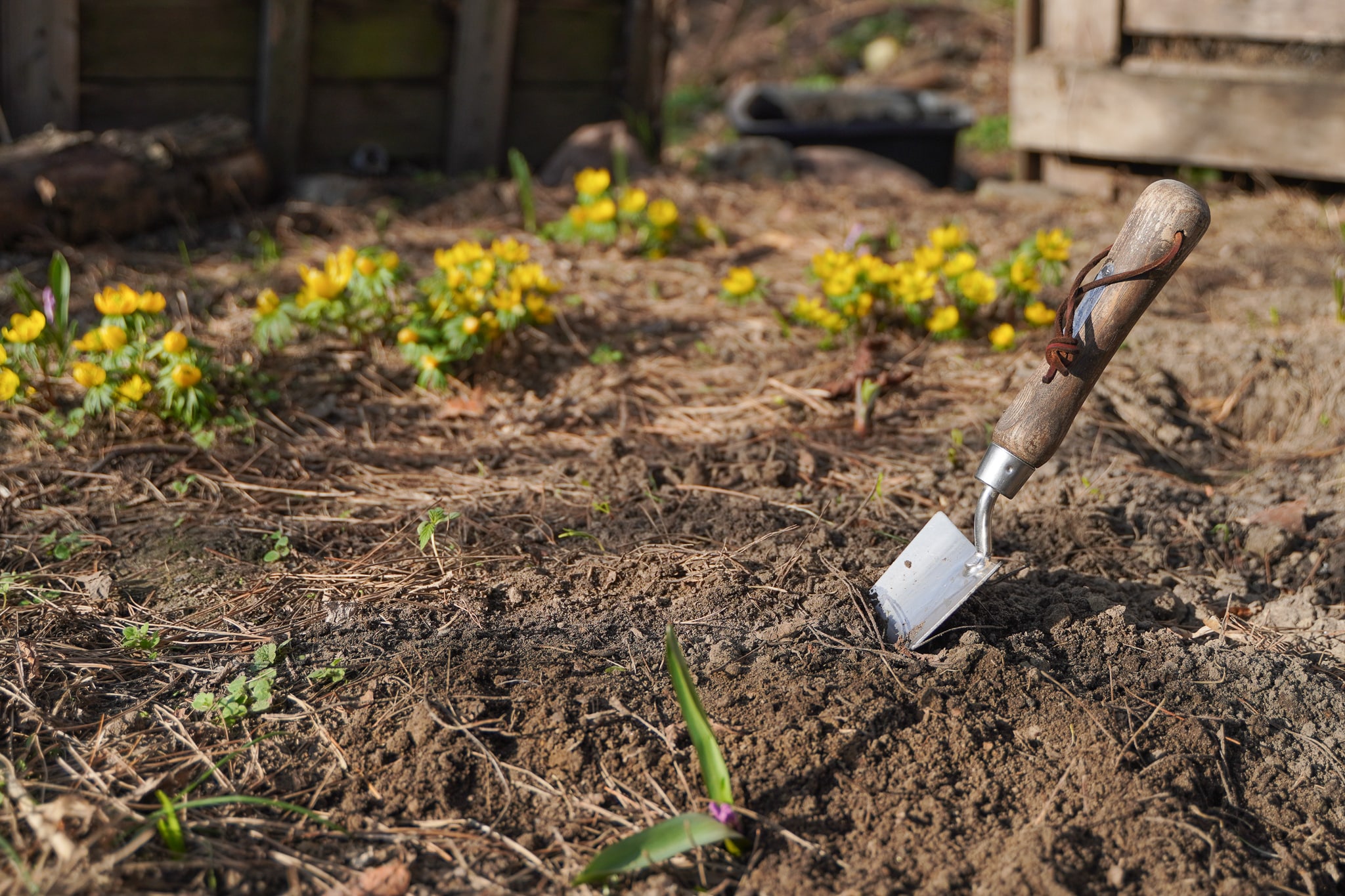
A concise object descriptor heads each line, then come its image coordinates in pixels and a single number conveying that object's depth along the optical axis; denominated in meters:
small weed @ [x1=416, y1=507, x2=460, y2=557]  1.99
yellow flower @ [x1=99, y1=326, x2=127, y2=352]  2.41
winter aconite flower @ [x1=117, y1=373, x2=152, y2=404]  2.41
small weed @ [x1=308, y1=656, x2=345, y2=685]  1.72
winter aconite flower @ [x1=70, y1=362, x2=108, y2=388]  2.35
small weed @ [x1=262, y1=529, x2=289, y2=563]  2.09
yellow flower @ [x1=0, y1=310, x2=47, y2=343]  2.41
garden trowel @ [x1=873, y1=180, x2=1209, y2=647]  1.62
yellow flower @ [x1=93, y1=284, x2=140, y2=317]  2.47
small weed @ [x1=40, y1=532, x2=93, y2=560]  2.08
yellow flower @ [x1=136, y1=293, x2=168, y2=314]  2.51
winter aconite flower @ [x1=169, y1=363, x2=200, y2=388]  2.42
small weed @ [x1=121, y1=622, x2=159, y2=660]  1.81
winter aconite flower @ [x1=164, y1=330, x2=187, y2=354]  2.41
